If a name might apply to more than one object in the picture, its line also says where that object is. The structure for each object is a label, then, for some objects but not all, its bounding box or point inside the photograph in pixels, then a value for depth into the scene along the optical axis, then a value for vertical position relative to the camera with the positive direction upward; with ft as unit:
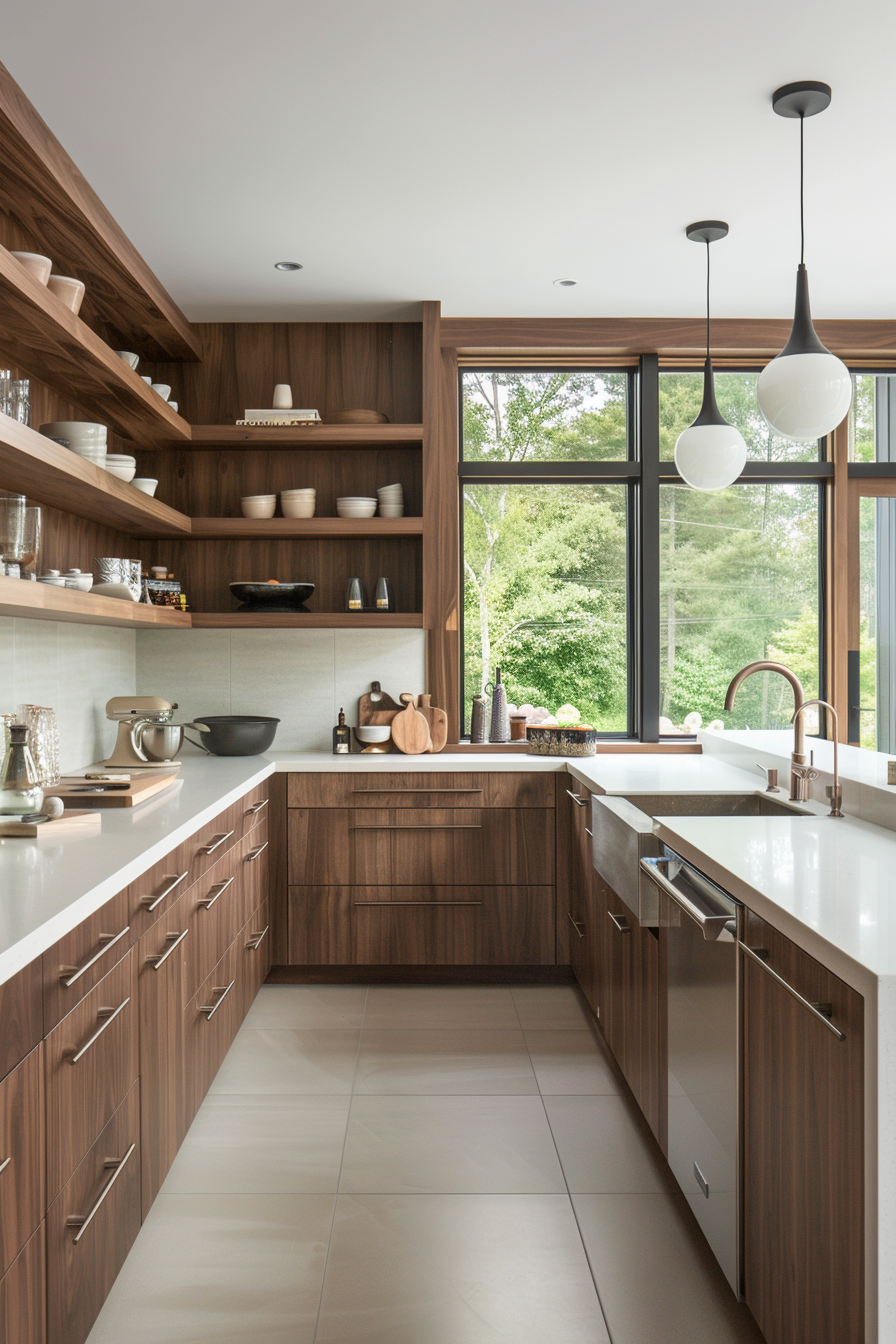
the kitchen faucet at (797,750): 8.87 -0.80
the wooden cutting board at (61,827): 7.06 -1.22
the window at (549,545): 14.12 +1.82
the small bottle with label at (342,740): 13.23 -1.00
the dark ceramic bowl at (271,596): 12.93 +0.99
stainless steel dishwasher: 5.74 -2.51
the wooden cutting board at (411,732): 13.24 -0.89
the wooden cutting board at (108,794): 8.57 -1.15
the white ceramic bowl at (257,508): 13.06 +2.21
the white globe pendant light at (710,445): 10.41 +2.44
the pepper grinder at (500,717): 13.65 -0.71
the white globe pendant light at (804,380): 7.53 +2.29
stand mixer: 10.87 -0.62
